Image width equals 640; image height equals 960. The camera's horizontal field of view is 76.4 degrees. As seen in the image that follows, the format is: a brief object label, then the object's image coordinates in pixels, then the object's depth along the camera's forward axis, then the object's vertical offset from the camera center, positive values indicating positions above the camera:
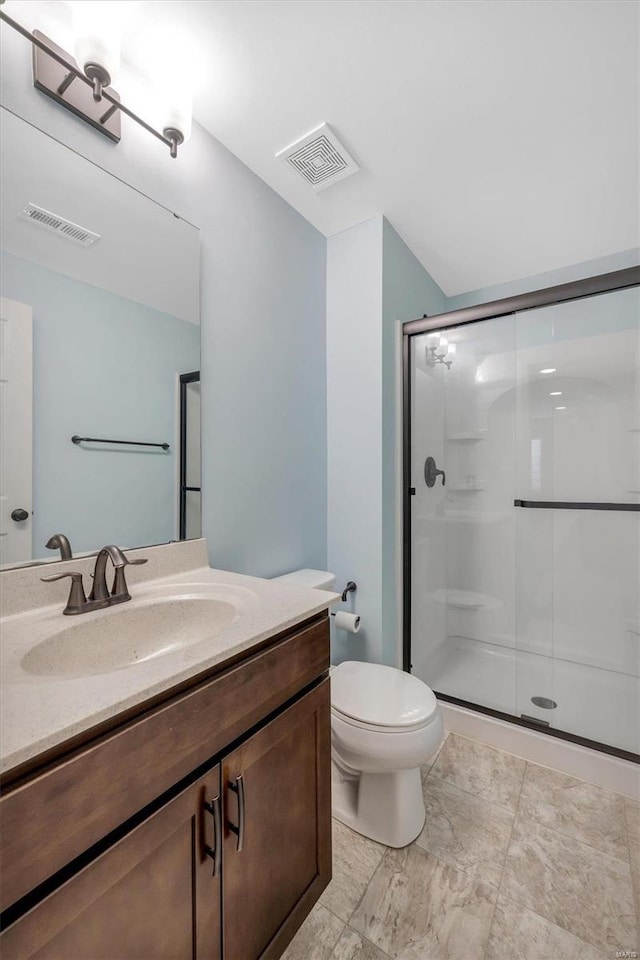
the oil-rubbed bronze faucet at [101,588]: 0.94 -0.25
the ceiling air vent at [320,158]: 1.42 +1.20
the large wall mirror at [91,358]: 0.95 +0.34
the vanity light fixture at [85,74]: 0.92 +0.99
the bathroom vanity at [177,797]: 0.51 -0.50
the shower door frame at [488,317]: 1.59 +0.76
